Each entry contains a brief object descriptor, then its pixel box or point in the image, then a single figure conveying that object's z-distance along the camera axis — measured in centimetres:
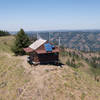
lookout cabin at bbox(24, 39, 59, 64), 3291
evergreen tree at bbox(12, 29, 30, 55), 4609
